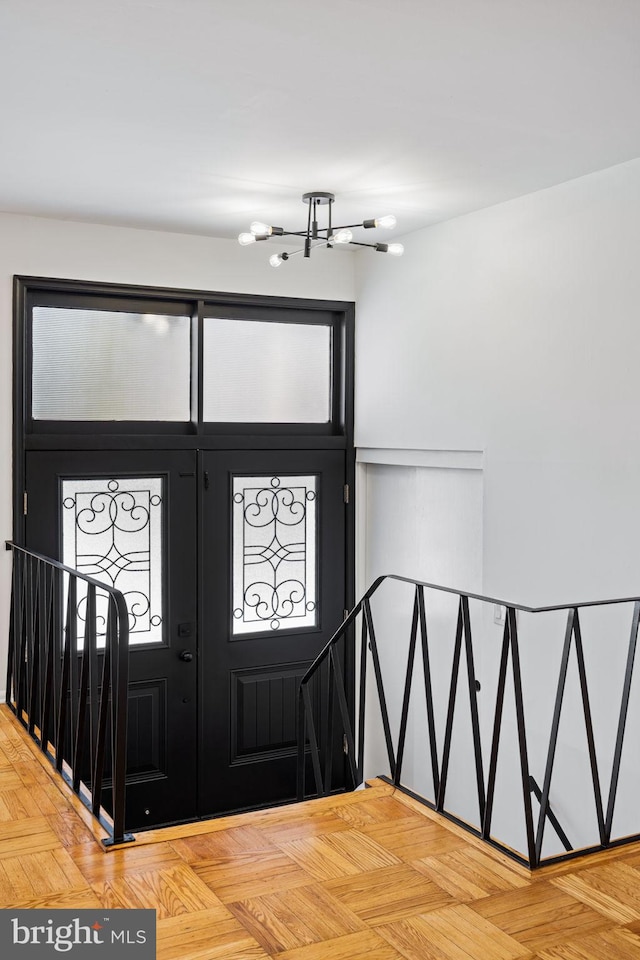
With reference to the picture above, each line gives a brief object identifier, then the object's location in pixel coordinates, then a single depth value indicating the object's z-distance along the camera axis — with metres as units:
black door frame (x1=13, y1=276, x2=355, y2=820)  4.45
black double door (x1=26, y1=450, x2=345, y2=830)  4.68
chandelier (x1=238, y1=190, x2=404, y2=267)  3.73
